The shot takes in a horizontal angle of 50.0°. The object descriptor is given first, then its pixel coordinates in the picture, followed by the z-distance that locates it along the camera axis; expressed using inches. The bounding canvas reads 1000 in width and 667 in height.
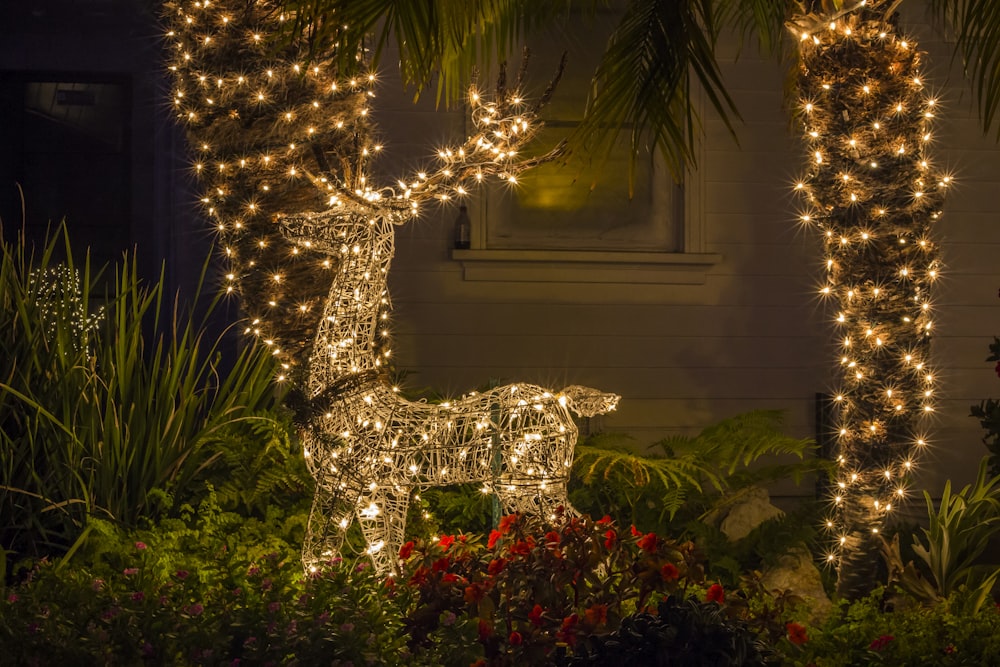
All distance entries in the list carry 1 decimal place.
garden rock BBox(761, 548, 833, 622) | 216.2
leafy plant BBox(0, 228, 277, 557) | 204.5
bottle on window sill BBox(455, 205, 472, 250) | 282.2
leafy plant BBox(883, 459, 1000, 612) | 201.2
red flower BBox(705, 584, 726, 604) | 148.2
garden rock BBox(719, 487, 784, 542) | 237.0
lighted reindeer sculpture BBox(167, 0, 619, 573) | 176.6
